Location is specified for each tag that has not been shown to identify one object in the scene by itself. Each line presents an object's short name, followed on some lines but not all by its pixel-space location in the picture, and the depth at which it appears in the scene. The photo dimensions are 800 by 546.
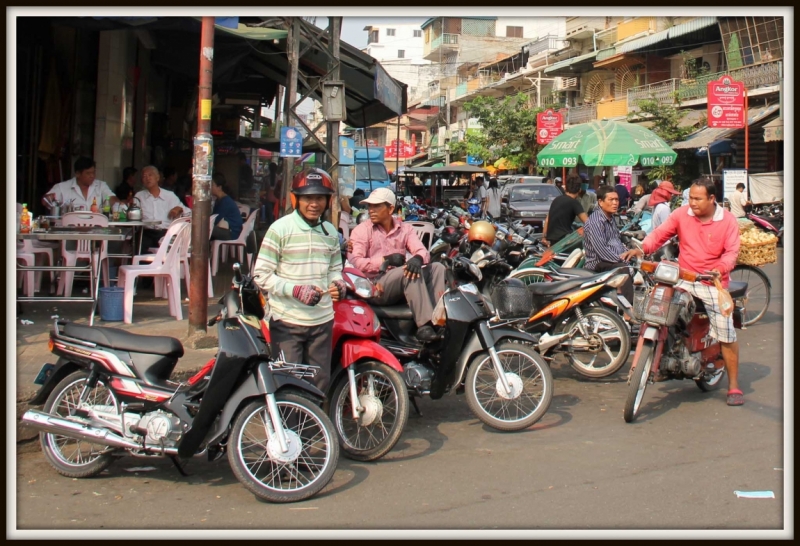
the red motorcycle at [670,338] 6.00
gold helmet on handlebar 7.52
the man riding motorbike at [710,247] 6.38
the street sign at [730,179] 21.86
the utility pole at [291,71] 11.80
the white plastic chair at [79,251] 8.58
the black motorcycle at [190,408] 4.49
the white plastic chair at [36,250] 8.59
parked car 23.41
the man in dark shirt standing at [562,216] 10.48
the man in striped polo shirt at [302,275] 5.03
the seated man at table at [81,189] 9.59
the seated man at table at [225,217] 11.67
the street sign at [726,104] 20.94
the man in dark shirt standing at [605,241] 8.15
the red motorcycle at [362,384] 5.19
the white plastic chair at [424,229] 12.48
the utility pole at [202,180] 7.38
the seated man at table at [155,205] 10.19
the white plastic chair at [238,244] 11.62
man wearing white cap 5.80
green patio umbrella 16.09
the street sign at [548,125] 30.97
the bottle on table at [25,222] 7.91
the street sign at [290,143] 11.87
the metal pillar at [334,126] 12.43
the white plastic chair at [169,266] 8.38
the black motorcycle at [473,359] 5.67
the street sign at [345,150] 16.44
